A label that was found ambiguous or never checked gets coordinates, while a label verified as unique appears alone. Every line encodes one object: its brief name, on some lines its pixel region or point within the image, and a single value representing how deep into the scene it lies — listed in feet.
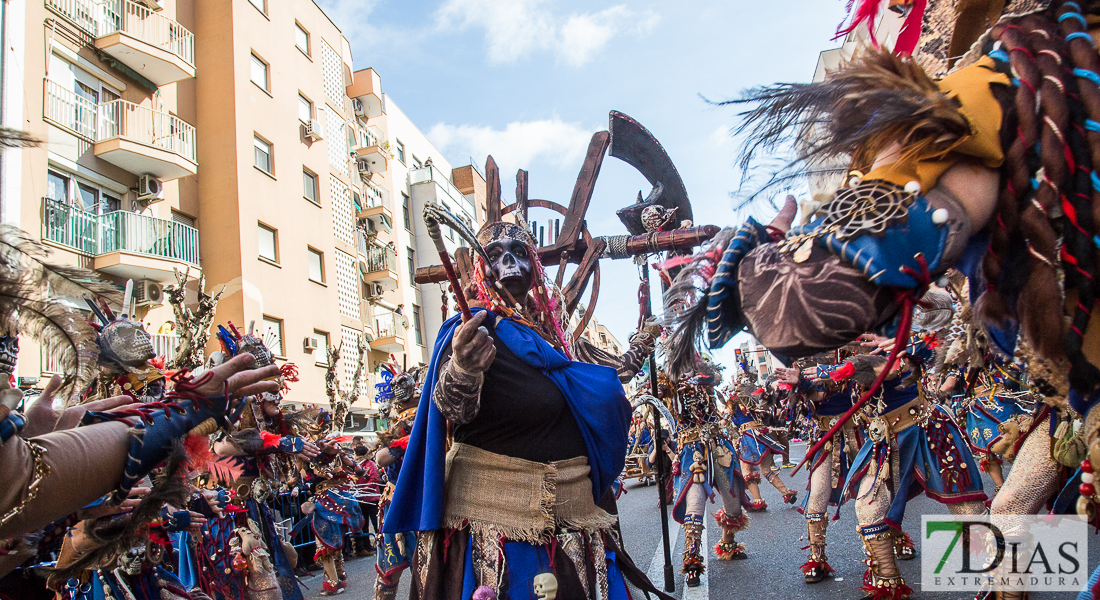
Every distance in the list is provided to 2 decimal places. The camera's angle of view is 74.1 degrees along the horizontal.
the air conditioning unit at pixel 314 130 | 73.87
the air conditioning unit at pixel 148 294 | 47.37
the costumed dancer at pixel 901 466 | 17.25
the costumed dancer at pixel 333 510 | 28.55
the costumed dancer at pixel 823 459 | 19.86
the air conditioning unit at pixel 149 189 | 50.96
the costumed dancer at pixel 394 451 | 19.53
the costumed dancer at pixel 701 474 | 23.12
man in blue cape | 9.88
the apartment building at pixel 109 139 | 40.78
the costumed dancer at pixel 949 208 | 4.43
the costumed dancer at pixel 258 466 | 19.72
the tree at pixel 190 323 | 24.29
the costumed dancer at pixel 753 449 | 37.58
